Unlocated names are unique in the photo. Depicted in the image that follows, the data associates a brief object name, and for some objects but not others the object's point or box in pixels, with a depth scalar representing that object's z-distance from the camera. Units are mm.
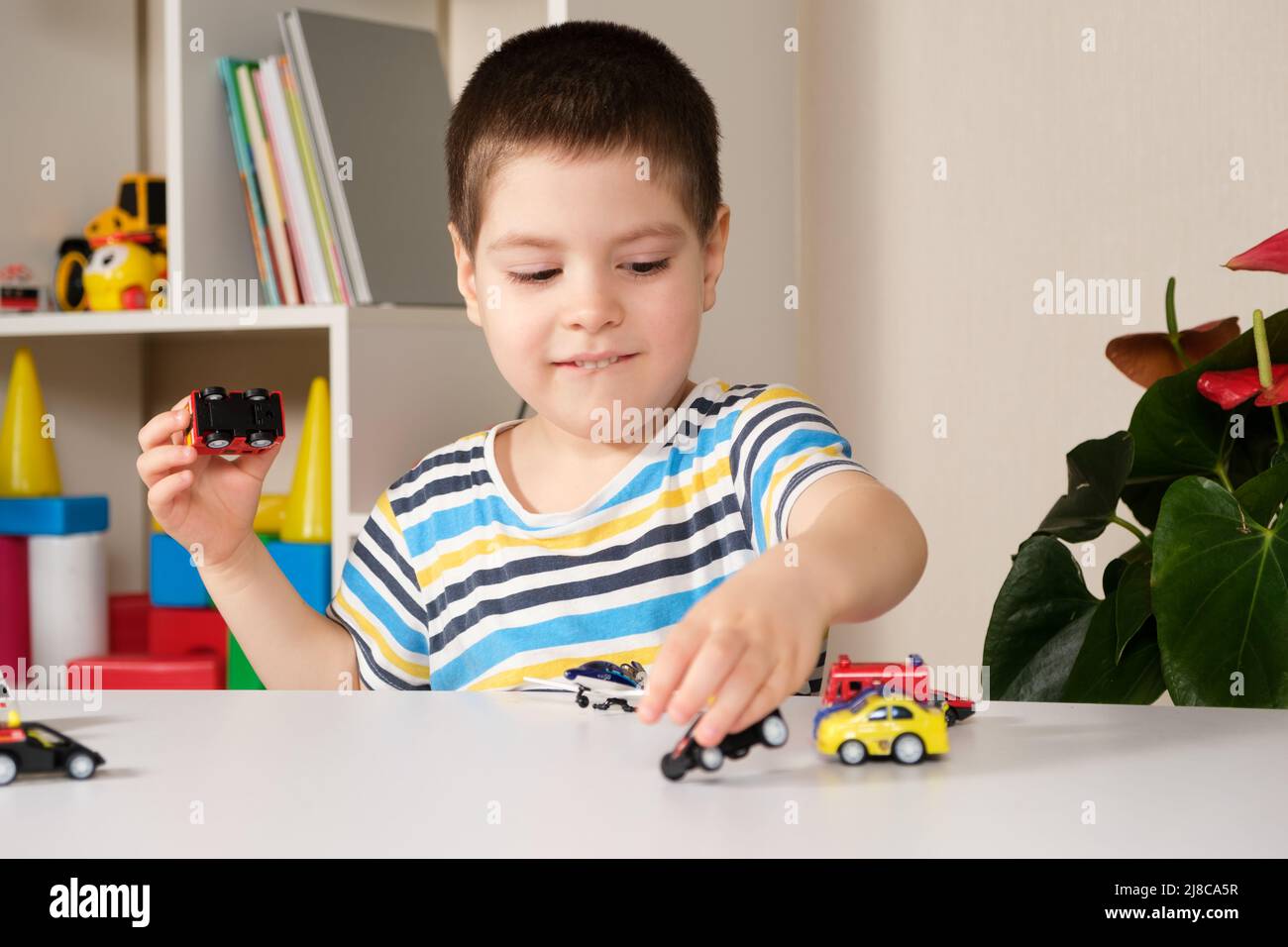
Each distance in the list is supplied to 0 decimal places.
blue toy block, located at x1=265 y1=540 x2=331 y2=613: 1530
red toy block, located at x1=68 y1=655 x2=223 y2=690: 1555
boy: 862
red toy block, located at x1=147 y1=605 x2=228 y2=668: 1641
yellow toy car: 463
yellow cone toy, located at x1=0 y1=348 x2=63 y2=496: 1722
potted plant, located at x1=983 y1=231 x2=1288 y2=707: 796
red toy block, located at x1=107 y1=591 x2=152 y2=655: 1797
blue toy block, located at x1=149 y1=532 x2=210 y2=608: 1640
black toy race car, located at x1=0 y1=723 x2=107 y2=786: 442
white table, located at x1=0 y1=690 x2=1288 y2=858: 360
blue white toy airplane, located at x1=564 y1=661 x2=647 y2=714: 650
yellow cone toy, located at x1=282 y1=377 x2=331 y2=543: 1565
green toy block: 1551
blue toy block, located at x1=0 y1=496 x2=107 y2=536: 1681
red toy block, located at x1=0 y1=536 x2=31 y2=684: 1691
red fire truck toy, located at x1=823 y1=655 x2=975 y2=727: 518
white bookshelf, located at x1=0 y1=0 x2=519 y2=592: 1485
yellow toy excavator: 1686
